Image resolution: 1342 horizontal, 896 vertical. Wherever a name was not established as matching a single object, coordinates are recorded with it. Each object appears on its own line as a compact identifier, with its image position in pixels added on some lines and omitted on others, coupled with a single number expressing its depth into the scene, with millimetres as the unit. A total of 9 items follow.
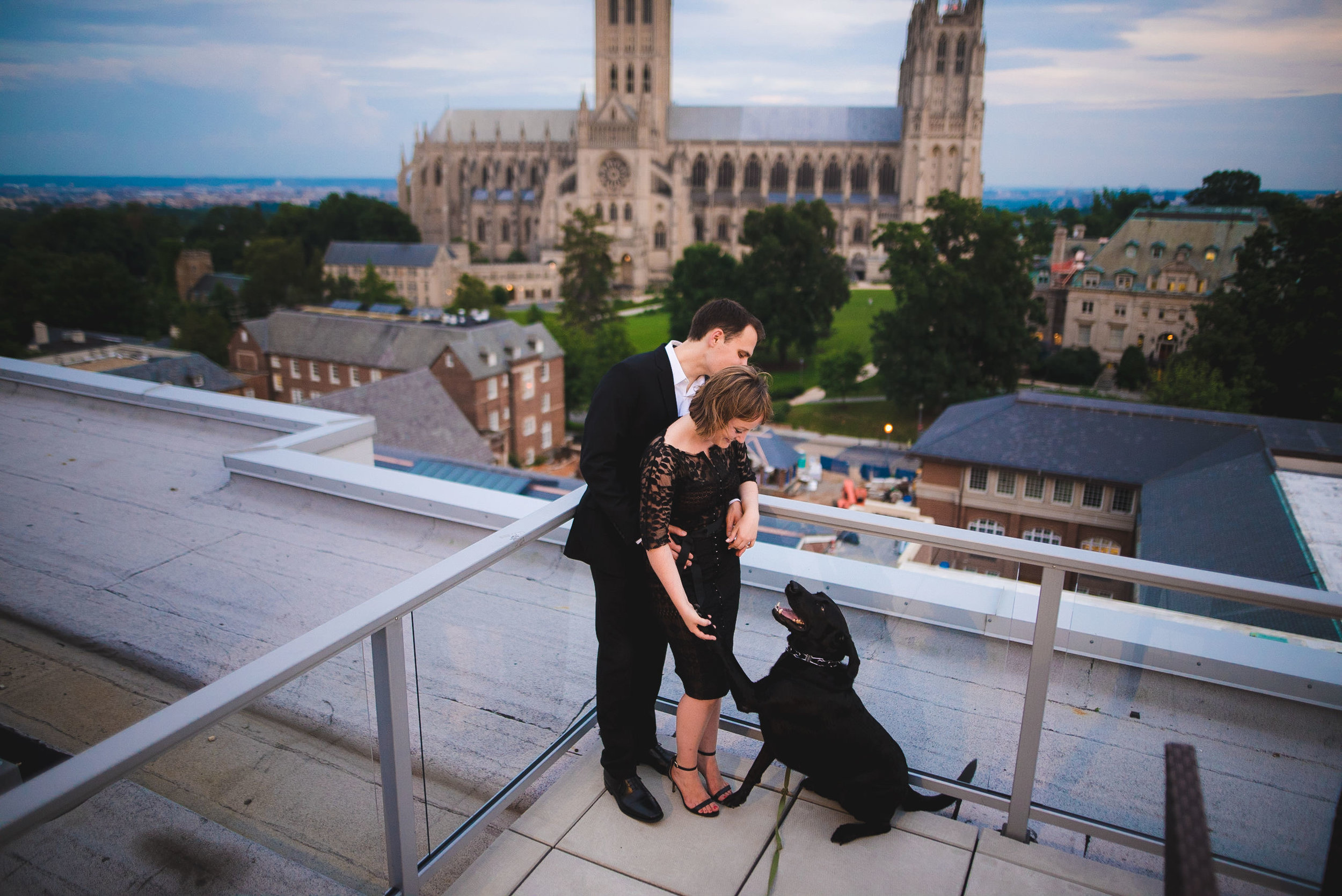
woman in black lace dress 2646
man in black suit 2826
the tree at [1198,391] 27766
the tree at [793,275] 42438
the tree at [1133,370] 37750
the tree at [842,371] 37250
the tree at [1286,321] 28375
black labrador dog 2789
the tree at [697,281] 44906
